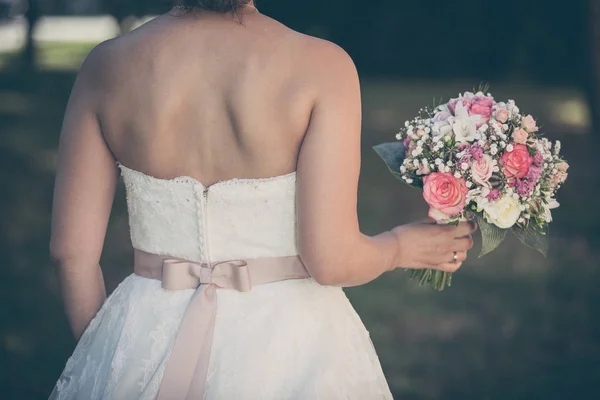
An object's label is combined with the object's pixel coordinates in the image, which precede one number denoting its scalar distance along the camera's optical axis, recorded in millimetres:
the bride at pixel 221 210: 2240
